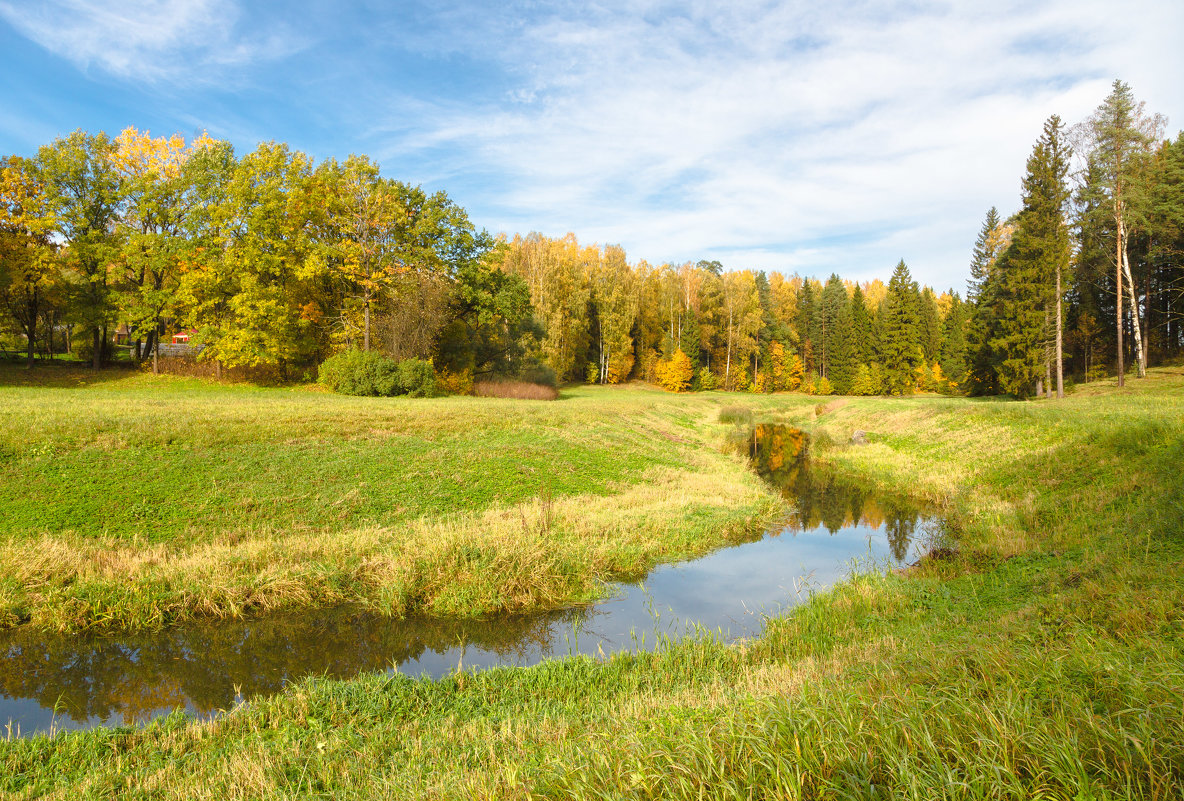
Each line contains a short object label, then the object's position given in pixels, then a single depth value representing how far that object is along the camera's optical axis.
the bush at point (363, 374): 30.67
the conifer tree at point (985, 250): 59.10
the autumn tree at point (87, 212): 32.25
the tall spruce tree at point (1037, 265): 35.88
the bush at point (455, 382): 36.07
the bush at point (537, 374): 42.62
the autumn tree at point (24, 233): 30.83
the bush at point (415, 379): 31.28
